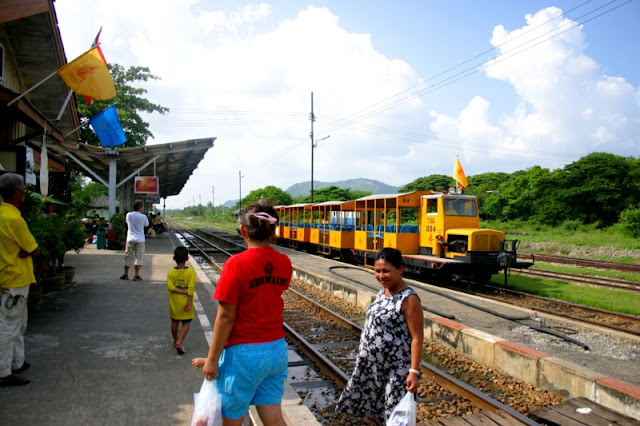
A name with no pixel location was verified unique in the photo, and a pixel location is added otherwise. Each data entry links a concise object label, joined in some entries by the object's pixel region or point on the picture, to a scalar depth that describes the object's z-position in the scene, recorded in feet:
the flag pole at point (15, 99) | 23.14
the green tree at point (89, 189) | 128.96
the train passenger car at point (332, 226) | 57.98
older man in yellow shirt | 12.57
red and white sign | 68.54
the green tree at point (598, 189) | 143.64
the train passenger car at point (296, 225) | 75.15
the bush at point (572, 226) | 120.72
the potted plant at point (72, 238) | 28.14
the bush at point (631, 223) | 92.20
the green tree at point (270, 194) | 227.81
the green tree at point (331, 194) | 240.12
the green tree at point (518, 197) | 178.60
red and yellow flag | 31.83
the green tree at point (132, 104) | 100.53
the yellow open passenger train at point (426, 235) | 37.55
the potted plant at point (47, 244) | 20.85
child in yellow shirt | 16.31
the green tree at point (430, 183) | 254.27
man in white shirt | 29.81
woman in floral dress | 10.11
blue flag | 47.01
